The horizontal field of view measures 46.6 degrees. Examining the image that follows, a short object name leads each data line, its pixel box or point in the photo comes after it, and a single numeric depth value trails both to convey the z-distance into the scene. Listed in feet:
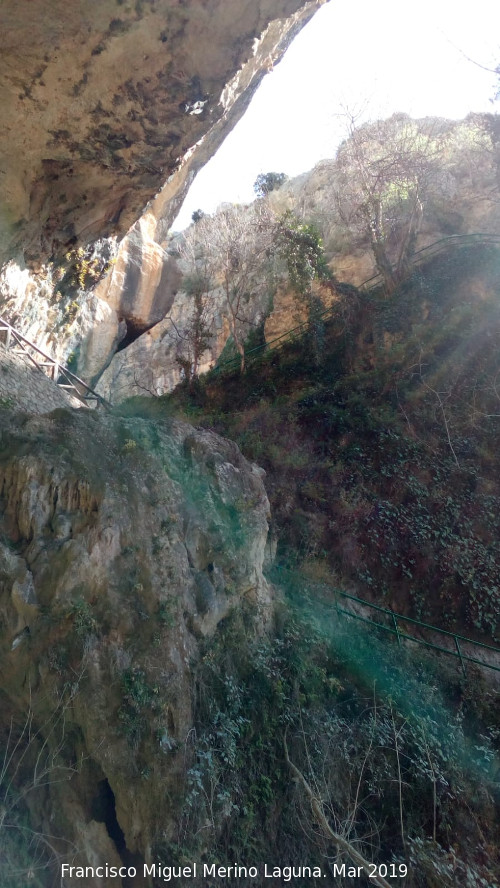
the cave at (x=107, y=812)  18.58
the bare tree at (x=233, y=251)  63.00
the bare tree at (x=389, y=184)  60.08
